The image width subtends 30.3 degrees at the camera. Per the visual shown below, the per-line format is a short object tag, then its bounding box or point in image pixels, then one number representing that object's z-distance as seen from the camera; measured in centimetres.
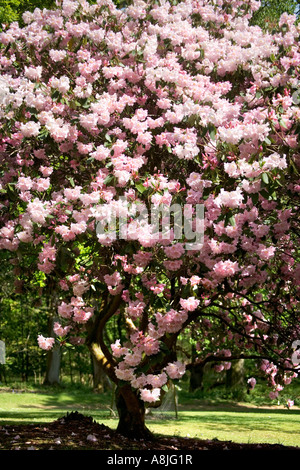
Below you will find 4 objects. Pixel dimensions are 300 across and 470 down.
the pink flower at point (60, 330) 648
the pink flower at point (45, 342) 648
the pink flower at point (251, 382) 964
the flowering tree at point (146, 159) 518
